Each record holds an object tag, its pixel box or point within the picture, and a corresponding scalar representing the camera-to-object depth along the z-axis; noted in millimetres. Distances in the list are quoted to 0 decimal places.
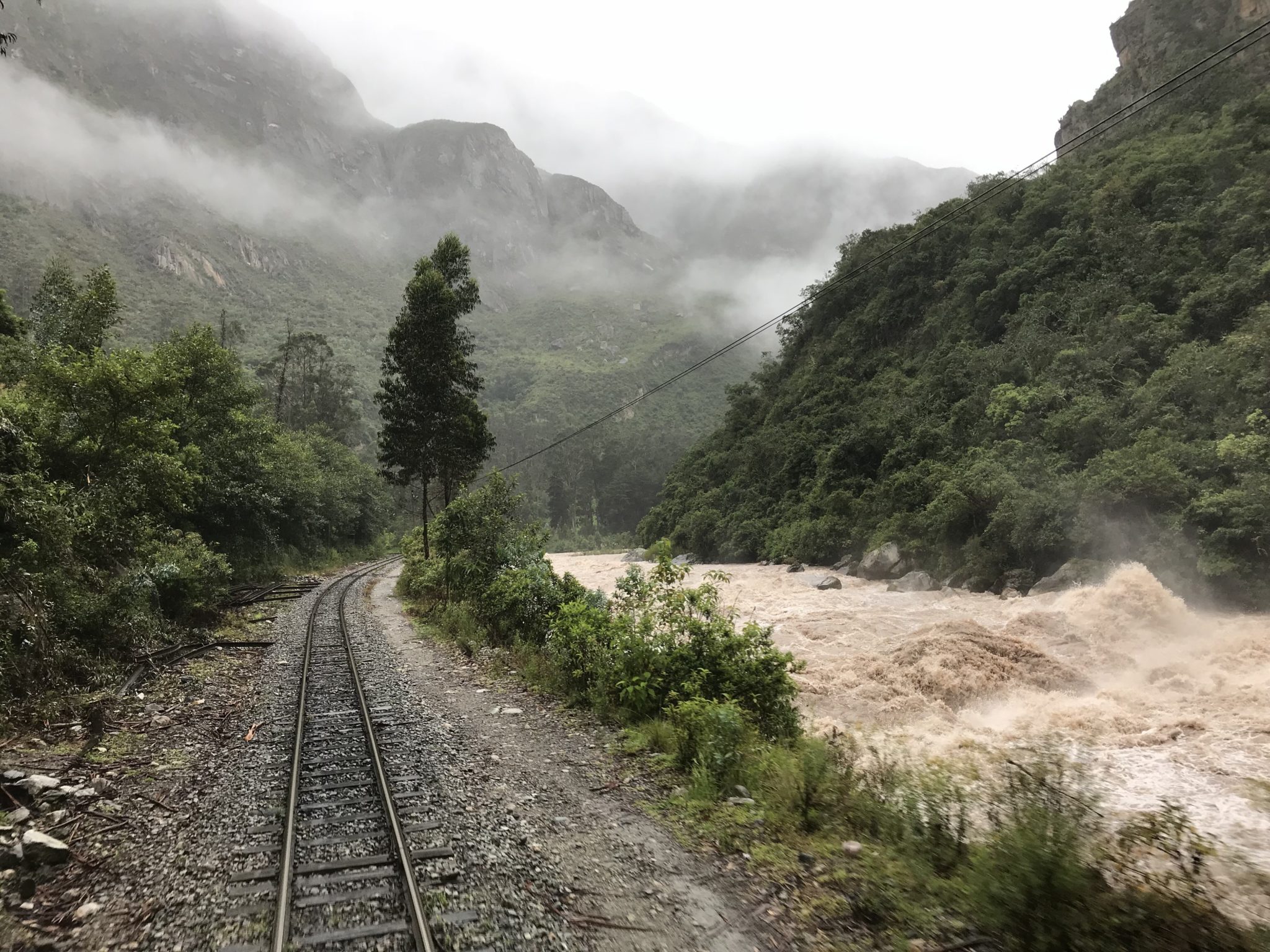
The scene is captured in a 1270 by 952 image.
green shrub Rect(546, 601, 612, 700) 9688
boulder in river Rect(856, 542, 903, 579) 30469
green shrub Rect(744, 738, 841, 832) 5414
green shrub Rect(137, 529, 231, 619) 13078
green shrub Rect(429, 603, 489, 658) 14031
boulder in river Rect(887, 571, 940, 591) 27203
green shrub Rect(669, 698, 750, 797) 6273
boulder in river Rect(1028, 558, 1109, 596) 21047
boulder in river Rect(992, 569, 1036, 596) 23453
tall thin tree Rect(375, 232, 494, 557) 23000
